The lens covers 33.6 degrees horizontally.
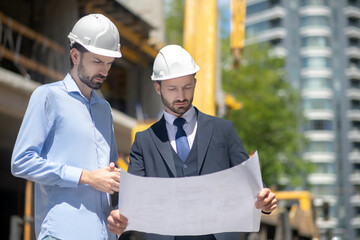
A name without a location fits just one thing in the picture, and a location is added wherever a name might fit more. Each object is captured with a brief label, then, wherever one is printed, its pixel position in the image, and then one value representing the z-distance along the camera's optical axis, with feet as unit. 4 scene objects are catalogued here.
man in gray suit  8.31
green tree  99.40
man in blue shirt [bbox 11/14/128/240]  7.98
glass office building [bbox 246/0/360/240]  287.07
